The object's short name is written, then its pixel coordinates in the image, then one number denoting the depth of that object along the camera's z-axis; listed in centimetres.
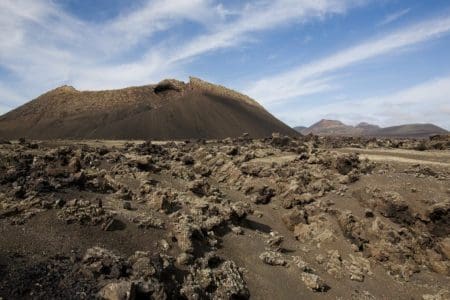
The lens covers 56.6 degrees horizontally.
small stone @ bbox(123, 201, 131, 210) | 1056
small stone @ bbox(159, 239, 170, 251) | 907
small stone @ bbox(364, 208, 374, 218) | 1313
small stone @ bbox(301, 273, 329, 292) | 953
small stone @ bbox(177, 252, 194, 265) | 872
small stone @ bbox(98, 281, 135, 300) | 666
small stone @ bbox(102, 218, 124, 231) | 908
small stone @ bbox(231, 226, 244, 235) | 1105
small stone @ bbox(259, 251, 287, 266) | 1006
